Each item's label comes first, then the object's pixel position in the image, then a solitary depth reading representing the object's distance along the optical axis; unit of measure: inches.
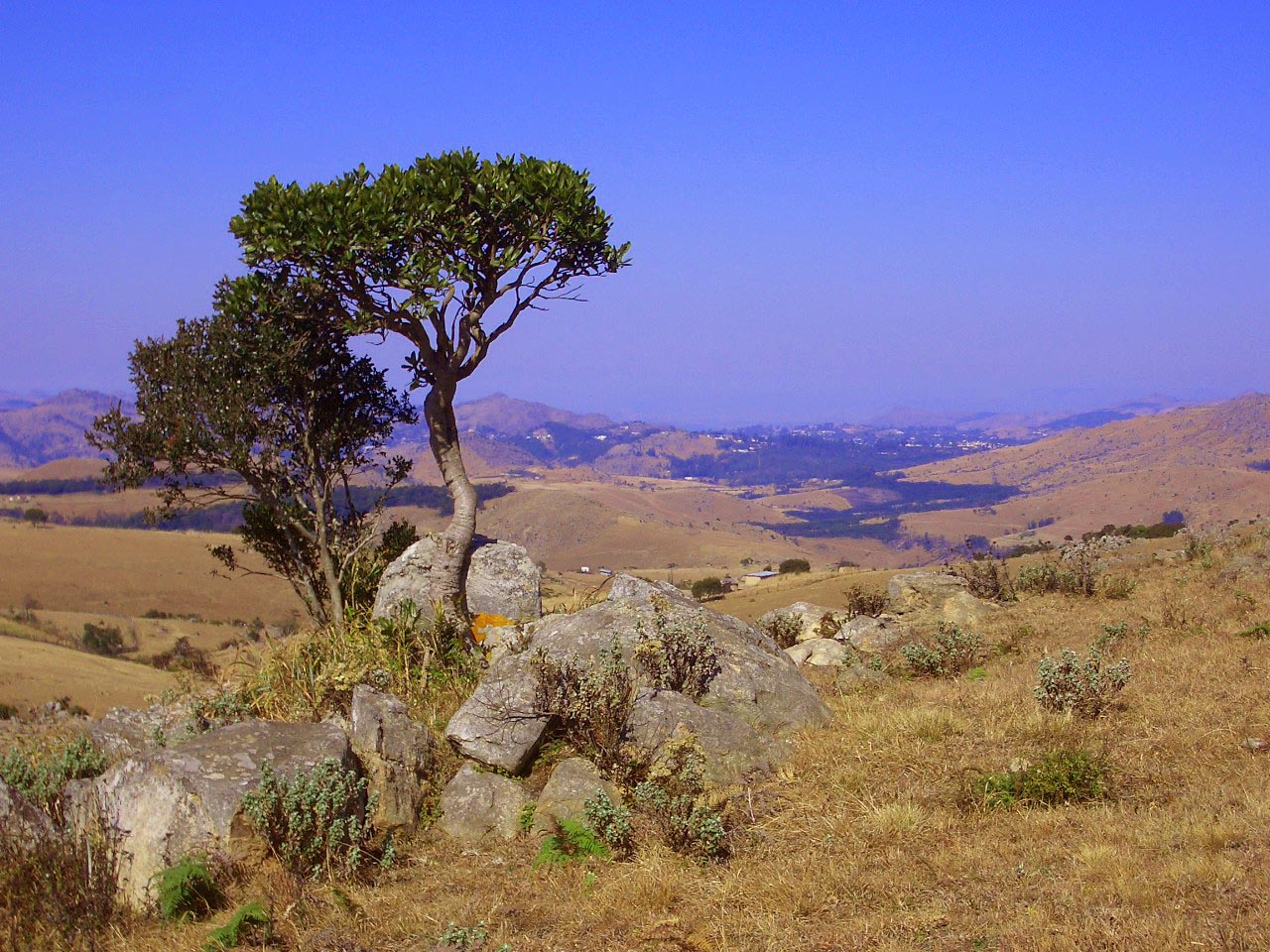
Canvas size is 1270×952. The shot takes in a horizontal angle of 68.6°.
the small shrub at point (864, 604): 616.7
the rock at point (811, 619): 526.9
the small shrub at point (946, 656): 384.5
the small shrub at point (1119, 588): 532.1
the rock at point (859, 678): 367.6
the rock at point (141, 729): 303.6
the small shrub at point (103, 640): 1499.8
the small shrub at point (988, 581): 602.5
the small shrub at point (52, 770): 265.1
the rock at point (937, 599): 546.0
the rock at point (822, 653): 451.8
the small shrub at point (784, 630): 521.3
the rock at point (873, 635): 473.6
